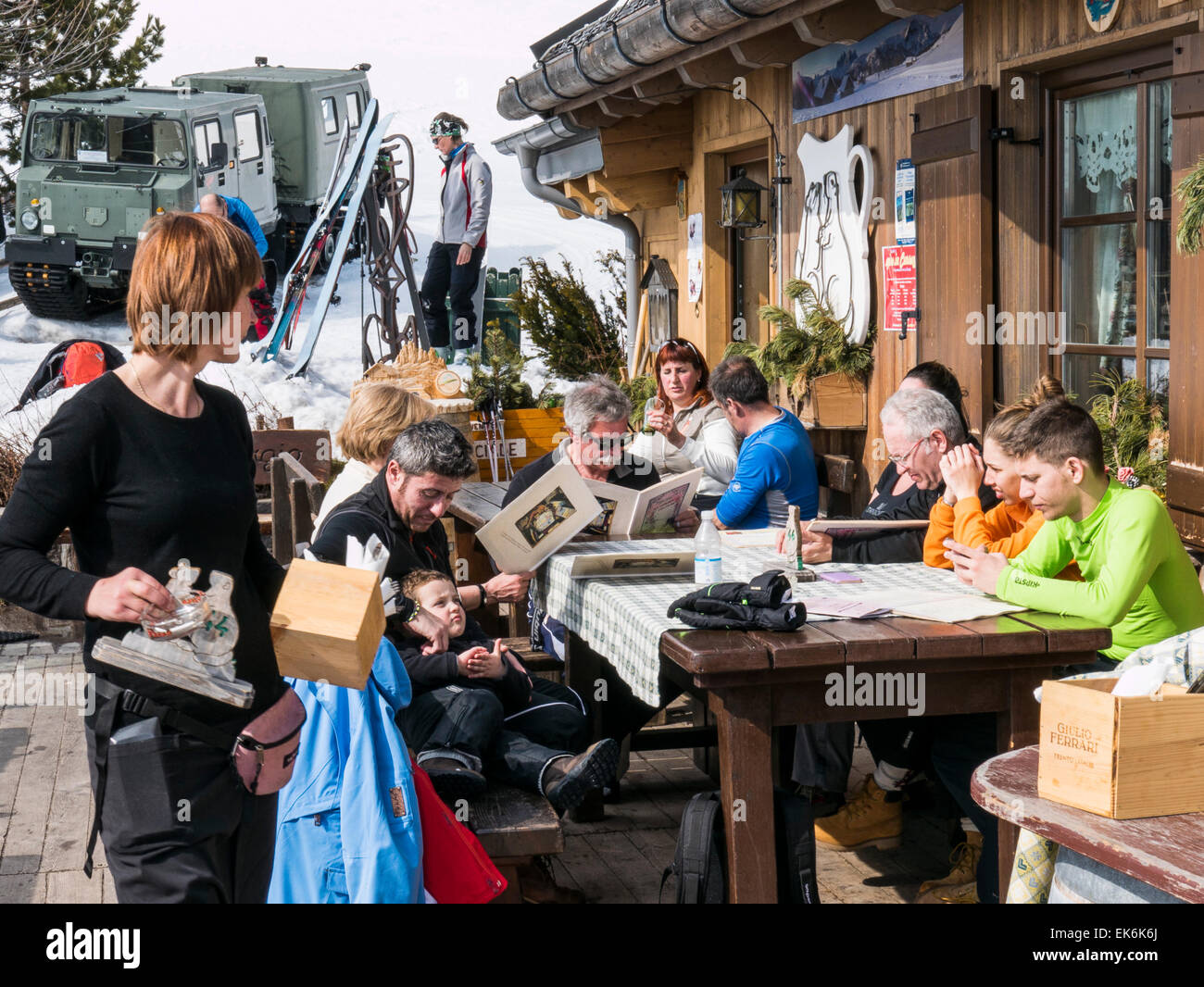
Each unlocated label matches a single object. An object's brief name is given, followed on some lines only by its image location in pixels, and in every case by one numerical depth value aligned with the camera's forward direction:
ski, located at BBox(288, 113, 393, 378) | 10.91
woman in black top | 2.08
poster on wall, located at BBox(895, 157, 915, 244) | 6.49
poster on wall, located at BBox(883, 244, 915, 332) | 6.57
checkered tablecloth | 3.34
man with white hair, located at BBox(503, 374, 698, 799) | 4.73
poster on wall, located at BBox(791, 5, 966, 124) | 6.07
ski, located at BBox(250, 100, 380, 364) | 11.00
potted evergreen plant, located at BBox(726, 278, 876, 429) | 7.12
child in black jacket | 3.38
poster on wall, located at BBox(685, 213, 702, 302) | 10.09
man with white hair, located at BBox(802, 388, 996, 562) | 4.38
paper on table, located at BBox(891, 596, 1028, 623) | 3.23
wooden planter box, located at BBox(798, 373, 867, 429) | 7.13
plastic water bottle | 3.78
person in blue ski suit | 10.77
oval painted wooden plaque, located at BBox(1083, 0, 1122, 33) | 4.77
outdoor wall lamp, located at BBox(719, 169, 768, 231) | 8.46
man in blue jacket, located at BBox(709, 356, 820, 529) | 5.16
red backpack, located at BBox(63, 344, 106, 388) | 9.34
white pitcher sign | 6.98
